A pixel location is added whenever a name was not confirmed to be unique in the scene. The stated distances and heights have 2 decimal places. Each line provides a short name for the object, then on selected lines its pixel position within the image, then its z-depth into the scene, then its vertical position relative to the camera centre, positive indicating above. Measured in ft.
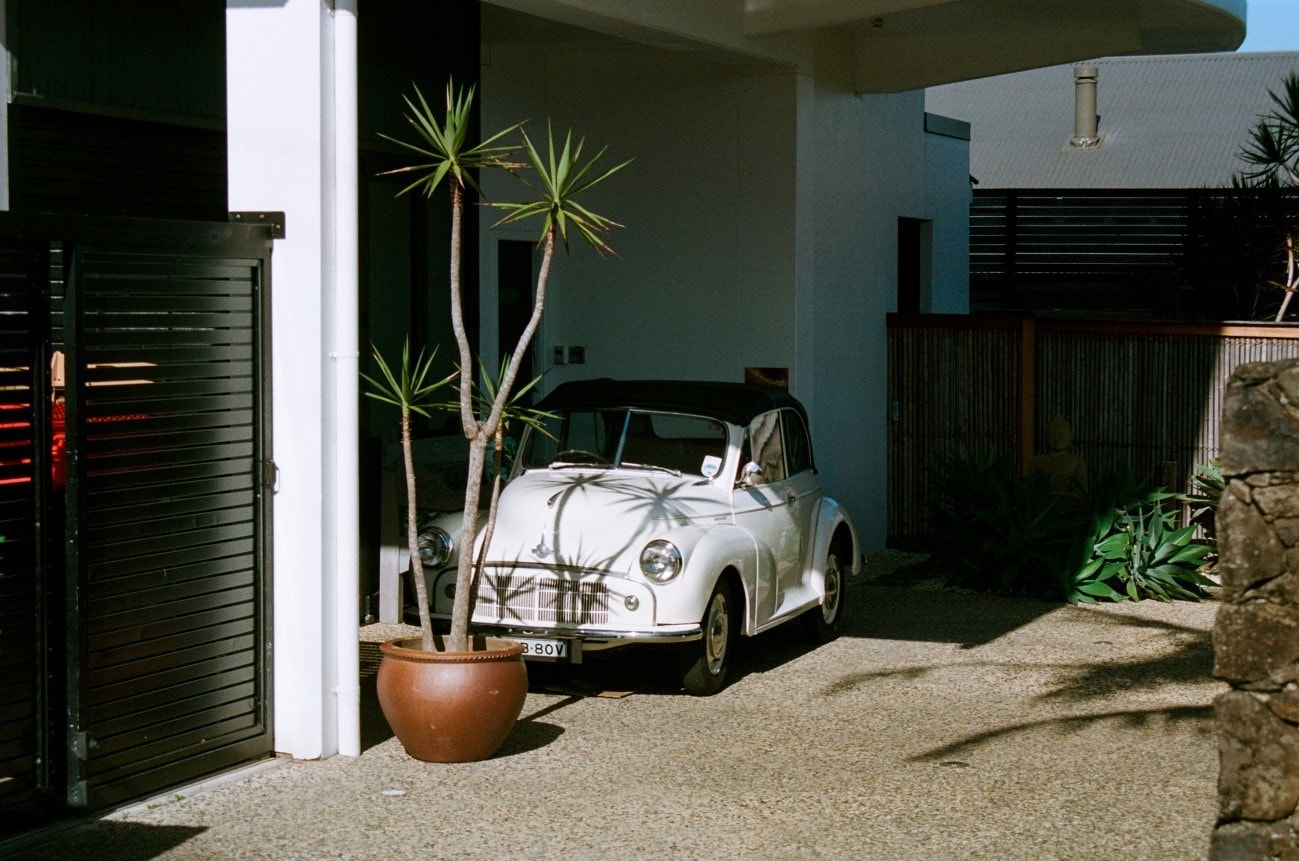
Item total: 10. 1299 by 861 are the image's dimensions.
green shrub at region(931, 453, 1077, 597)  42.24 -4.25
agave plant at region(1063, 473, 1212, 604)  41.45 -4.94
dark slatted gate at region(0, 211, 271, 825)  21.63 -2.03
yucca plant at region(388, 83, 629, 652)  24.90 +2.04
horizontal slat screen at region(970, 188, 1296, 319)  64.39 +4.62
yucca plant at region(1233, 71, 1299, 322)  53.06 +6.83
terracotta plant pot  24.59 -4.94
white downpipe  24.86 -0.07
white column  24.47 +1.41
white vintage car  28.96 -3.07
